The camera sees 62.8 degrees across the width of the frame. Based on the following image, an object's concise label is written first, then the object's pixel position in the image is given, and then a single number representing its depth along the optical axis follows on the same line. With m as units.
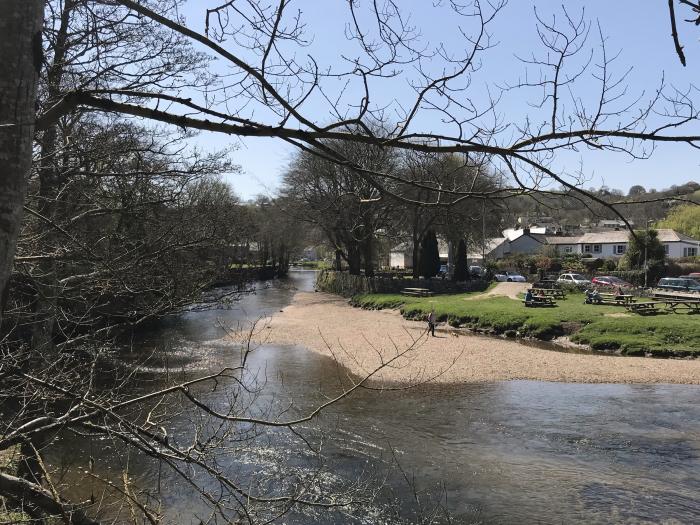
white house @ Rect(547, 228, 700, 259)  66.88
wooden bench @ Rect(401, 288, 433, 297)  43.38
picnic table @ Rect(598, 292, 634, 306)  31.78
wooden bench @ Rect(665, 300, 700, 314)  28.78
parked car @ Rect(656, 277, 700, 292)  39.25
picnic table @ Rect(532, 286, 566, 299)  36.38
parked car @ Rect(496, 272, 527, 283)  49.97
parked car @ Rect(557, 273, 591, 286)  42.07
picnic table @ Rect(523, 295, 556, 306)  33.19
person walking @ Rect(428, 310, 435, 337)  27.80
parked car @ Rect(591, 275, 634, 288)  40.38
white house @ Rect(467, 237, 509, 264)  81.46
